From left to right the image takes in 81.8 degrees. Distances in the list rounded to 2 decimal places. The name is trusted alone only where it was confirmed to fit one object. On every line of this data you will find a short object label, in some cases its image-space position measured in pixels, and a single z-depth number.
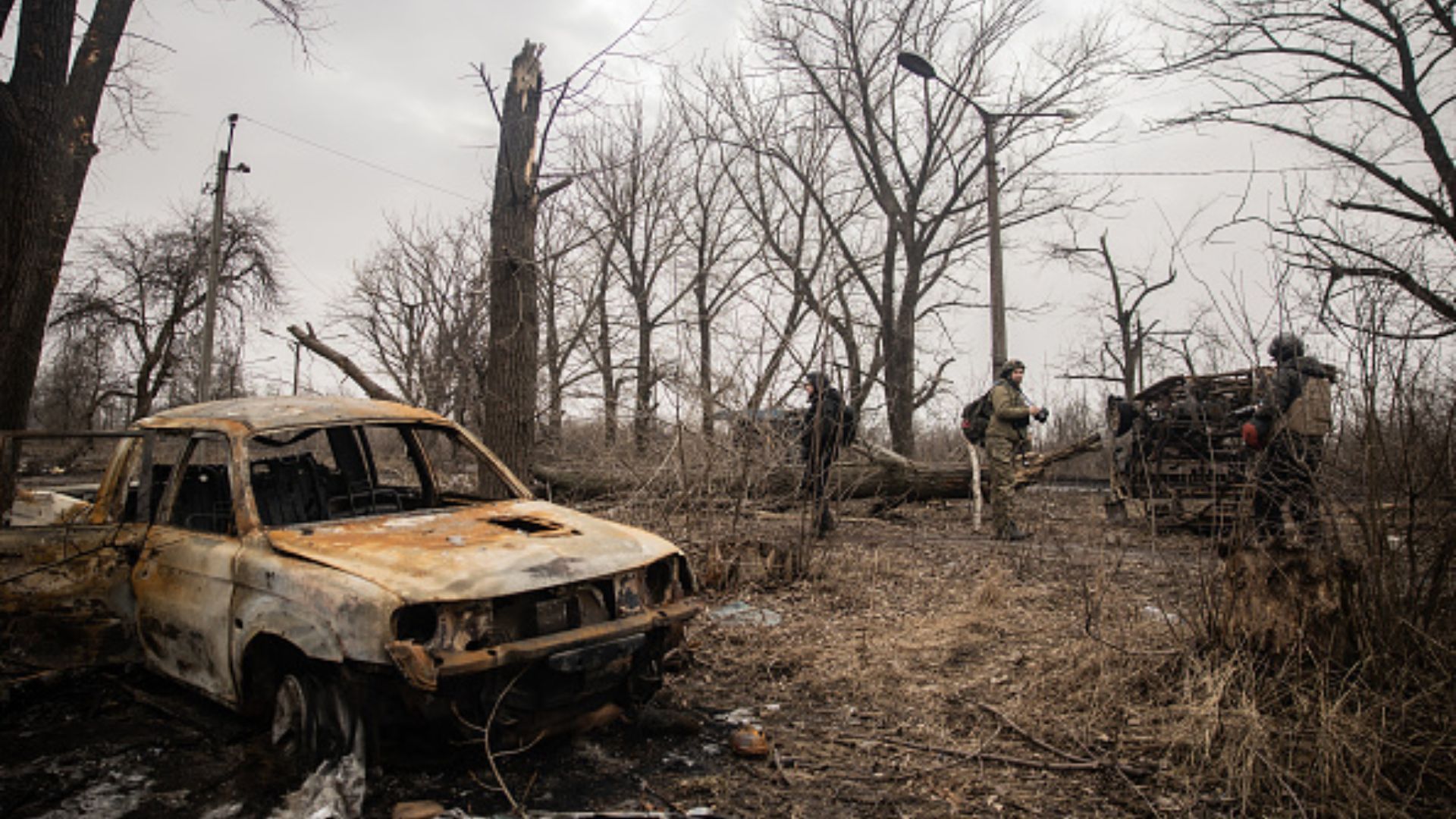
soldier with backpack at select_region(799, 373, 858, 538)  6.97
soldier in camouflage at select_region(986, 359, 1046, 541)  9.26
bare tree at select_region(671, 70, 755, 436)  24.16
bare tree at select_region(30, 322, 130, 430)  28.83
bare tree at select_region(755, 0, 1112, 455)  21.48
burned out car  3.15
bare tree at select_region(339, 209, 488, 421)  18.52
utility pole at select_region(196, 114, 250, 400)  21.50
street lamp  13.11
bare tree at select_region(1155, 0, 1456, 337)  14.48
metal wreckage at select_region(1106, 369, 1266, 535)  9.47
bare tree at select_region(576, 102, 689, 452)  25.36
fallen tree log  9.62
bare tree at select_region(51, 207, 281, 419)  28.59
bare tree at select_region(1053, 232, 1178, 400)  27.06
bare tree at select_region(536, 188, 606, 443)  9.73
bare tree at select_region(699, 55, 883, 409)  22.70
